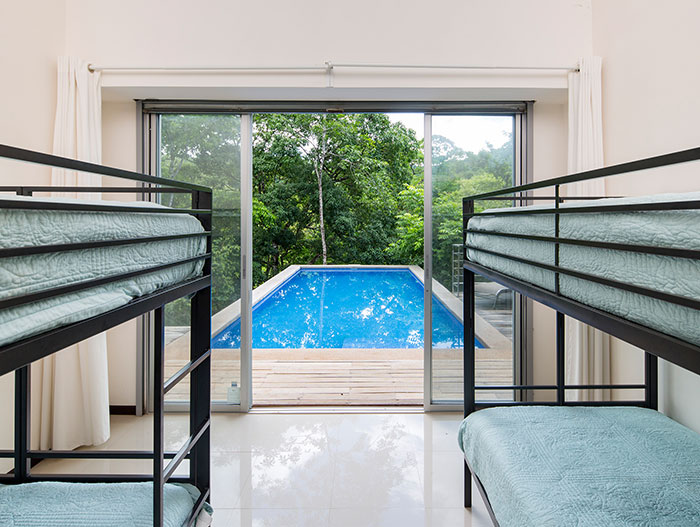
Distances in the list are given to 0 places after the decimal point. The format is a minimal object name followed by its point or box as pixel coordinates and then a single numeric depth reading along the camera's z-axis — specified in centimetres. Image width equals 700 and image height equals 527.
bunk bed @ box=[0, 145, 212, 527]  74
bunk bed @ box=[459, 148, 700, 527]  77
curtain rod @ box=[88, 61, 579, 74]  253
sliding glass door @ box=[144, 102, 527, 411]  295
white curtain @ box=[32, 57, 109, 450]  244
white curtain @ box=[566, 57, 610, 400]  247
